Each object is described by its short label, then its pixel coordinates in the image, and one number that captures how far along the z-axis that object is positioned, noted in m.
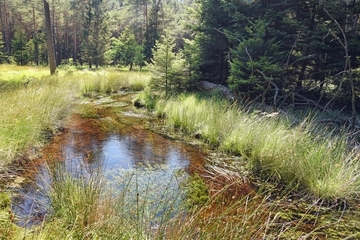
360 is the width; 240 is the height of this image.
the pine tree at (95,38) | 25.39
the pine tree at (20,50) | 22.52
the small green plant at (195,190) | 3.22
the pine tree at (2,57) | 23.08
